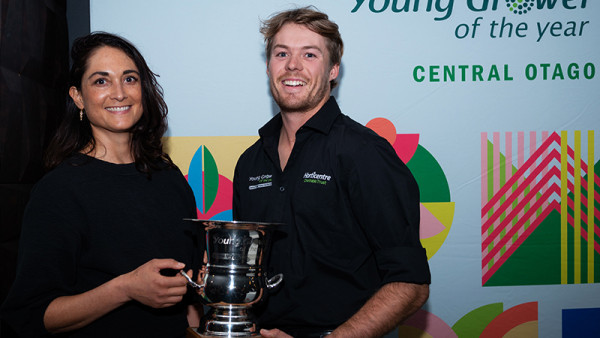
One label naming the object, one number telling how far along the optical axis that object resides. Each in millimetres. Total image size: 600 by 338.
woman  1583
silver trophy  1502
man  1658
